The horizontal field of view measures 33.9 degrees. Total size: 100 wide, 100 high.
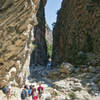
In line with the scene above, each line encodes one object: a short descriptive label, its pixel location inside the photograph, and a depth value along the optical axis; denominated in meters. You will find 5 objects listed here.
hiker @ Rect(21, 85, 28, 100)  10.12
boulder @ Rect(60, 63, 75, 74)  17.22
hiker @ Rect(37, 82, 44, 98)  10.78
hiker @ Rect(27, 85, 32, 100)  10.17
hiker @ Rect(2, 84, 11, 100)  10.05
